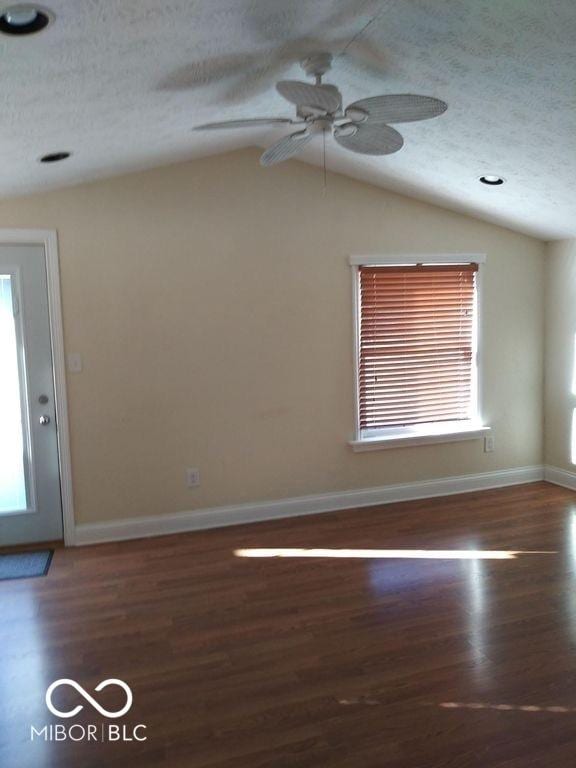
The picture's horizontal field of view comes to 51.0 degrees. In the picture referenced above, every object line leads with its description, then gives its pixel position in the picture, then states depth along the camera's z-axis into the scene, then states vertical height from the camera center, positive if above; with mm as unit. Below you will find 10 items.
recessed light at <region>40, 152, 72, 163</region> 3193 +1009
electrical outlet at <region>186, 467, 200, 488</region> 4293 -964
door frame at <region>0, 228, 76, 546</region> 3865 -31
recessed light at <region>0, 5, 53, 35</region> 1750 +978
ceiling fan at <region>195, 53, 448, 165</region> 2262 +900
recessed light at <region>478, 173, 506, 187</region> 3915 +1010
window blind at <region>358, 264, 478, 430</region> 4699 -63
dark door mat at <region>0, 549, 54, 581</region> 3649 -1366
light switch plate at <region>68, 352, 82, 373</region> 4000 -114
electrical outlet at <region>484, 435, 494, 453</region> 5102 -932
